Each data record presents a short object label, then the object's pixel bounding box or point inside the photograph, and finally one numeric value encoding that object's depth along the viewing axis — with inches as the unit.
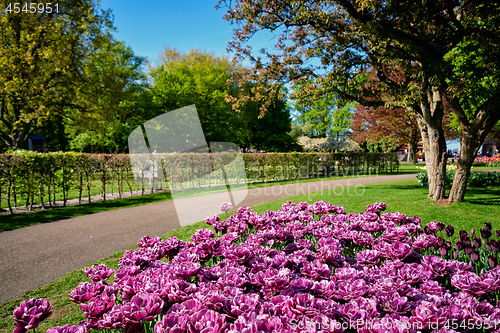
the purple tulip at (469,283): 60.6
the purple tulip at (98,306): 54.0
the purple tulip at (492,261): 80.8
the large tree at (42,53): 503.2
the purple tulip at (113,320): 50.1
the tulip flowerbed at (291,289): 49.0
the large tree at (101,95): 639.8
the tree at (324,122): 1489.9
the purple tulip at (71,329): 47.6
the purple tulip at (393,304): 55.3
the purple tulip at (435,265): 72.8
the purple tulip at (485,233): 101.5
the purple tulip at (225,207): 172.1
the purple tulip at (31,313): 50.3
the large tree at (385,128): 839.1
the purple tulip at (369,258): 80.2
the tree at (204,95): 899.4
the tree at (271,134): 1268.5
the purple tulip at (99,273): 70.7
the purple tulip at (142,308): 50.1
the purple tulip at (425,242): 93.7
